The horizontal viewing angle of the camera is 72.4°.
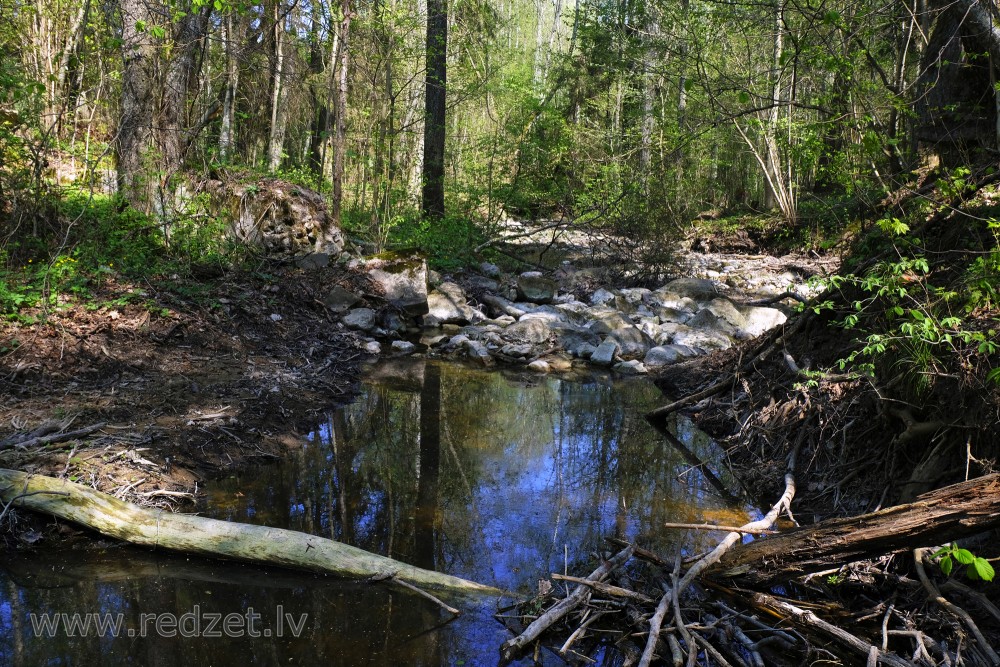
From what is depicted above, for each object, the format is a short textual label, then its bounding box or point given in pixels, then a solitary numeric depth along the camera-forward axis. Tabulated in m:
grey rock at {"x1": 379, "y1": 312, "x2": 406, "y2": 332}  9.61
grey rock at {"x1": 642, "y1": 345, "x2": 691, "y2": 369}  8.97
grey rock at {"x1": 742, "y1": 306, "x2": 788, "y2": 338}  10.30
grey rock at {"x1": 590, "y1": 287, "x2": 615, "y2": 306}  11.72
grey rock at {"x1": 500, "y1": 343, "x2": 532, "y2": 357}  9.15
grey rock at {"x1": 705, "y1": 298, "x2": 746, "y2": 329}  10.44
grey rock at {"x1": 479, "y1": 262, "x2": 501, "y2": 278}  12.73
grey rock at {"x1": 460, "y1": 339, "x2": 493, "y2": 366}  8.96
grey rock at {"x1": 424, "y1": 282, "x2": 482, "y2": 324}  10.24
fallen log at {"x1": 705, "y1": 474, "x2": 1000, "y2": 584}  3.00
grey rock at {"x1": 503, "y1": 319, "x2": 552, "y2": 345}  9.61
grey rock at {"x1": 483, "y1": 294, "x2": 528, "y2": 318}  10.70
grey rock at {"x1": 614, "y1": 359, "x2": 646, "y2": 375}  8.84
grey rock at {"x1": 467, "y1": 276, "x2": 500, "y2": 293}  11.70
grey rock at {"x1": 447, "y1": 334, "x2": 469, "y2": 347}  9.45
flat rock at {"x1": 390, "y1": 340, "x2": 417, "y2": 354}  9.12
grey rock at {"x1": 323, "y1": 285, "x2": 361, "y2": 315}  9.31
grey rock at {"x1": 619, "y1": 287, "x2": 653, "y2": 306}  11.74
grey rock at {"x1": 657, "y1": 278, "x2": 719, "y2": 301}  11.94
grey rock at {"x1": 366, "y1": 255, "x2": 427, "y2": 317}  9.88
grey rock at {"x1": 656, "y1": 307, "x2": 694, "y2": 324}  10.81
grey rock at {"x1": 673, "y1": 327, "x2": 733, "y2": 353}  9.62
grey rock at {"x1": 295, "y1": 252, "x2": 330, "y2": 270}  9.80
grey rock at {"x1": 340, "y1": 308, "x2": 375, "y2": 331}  9.19
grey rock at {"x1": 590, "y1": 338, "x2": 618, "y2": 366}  9.05
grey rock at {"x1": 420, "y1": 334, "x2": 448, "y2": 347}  9.48
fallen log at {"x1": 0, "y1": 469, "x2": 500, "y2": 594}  3.65
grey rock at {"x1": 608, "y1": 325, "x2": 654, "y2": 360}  9.40
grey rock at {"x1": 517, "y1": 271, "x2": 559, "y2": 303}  11.71
